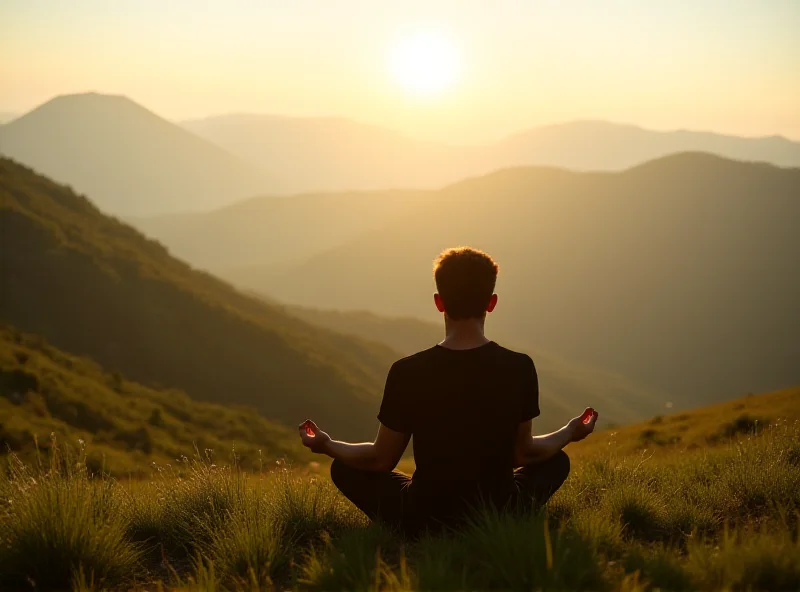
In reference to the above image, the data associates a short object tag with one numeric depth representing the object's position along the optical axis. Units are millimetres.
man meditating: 4445
